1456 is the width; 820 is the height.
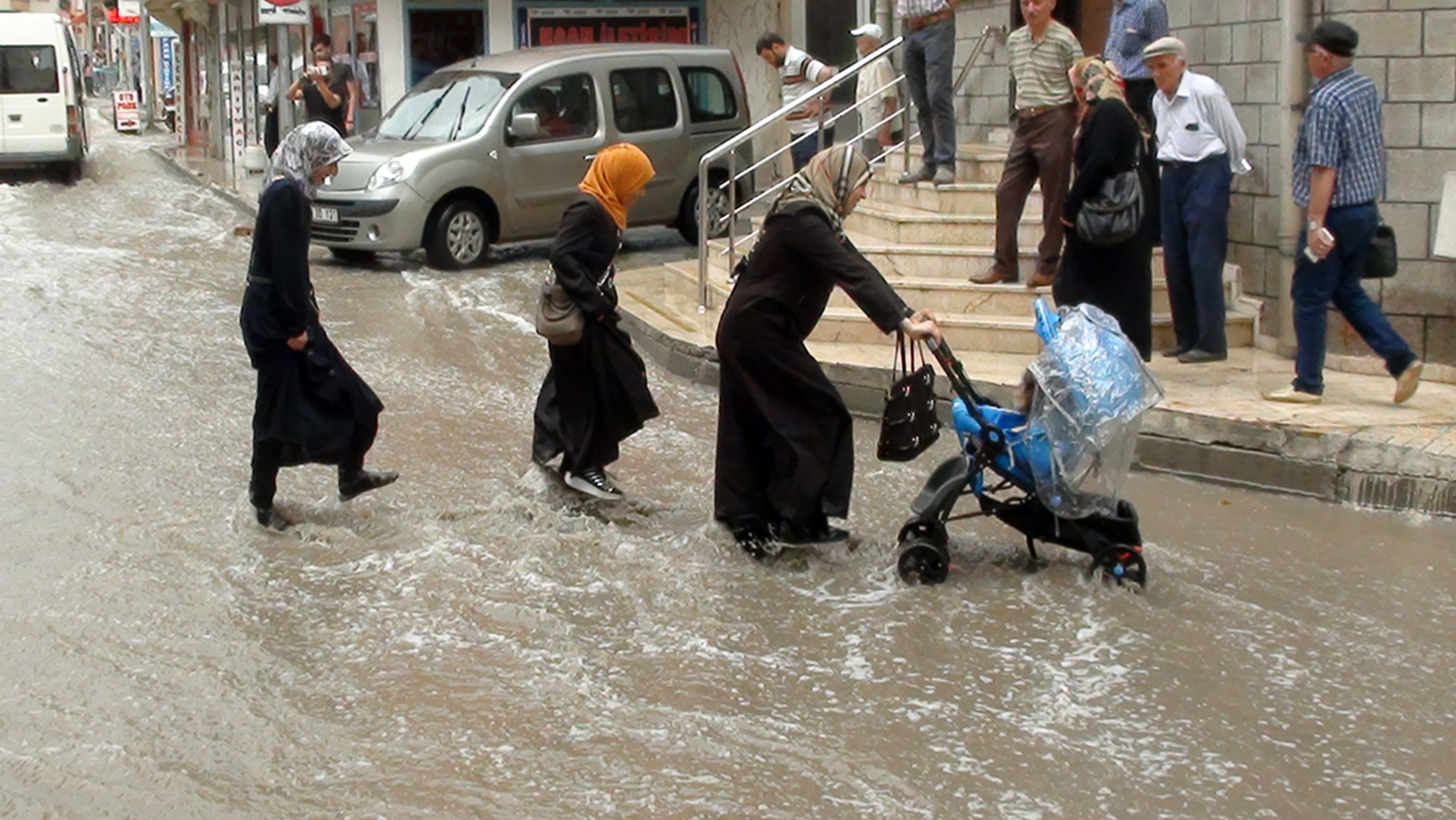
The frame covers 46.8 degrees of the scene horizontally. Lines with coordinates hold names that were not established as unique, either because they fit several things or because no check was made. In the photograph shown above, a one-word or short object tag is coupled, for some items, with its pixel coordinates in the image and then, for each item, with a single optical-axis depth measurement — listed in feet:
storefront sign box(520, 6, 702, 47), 69.77
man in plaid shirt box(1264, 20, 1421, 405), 25.81
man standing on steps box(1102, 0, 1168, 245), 33.17
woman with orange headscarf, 23.21
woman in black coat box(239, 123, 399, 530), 22.02
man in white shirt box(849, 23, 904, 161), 45.68
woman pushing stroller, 20.61
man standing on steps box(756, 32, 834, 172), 48.26
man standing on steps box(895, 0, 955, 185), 37.70
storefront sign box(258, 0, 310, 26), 65.46
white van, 84.94
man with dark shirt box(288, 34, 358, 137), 57.16
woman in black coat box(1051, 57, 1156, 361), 27.89
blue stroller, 19.27
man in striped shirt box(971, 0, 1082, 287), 33.17
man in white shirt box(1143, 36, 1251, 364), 29.78
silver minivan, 48.42
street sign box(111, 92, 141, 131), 141.18
